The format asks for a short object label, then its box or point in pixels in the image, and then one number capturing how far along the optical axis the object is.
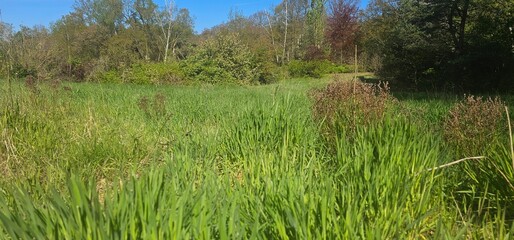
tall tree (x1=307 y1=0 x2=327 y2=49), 36.88
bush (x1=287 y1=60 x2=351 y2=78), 28.77
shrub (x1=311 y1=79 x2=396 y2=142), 3.18
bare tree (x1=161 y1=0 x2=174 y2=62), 37.38
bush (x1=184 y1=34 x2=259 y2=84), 22.31
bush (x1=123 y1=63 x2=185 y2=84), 20.80
